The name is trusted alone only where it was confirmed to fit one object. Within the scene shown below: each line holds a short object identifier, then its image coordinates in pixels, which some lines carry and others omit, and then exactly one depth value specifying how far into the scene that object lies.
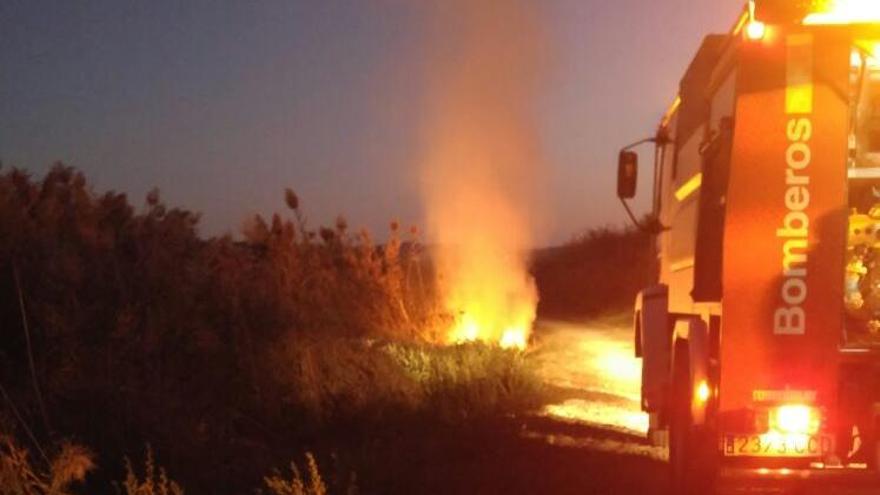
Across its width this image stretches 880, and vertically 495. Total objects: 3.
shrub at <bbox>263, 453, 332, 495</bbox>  7.10
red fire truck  7.13
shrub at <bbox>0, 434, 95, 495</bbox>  7.74
